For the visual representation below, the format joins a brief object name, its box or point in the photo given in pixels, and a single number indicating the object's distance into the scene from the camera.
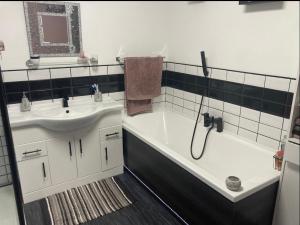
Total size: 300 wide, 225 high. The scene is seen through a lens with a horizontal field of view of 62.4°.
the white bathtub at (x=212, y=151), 1.40
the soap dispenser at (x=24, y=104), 1.89
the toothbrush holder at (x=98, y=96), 2.19
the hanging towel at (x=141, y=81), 2.26
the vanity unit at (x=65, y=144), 1.79
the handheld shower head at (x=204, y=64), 1.99
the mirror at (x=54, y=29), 1.63
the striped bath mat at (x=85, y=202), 1.79
